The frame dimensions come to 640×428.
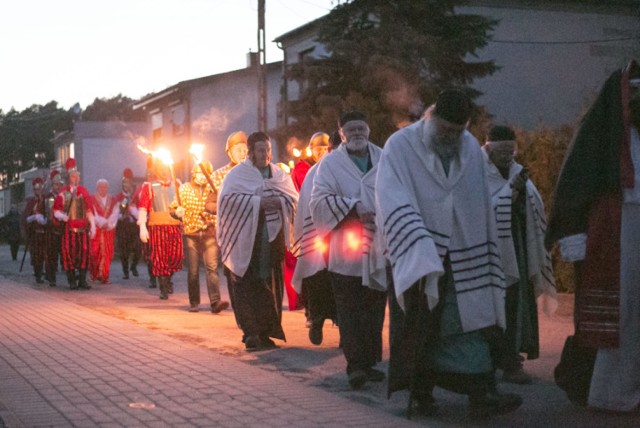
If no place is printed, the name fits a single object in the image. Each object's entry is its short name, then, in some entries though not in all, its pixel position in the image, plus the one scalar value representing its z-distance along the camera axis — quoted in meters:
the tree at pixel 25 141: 125.50
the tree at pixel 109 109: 99.28
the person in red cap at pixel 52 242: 20.30
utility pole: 28.64
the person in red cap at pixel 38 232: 21.20
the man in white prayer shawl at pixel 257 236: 10.45
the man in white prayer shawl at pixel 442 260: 6.64
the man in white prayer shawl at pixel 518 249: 8.09
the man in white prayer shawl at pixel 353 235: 8.17
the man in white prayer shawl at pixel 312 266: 9.38
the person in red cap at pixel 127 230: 22.38
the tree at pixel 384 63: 24.05
